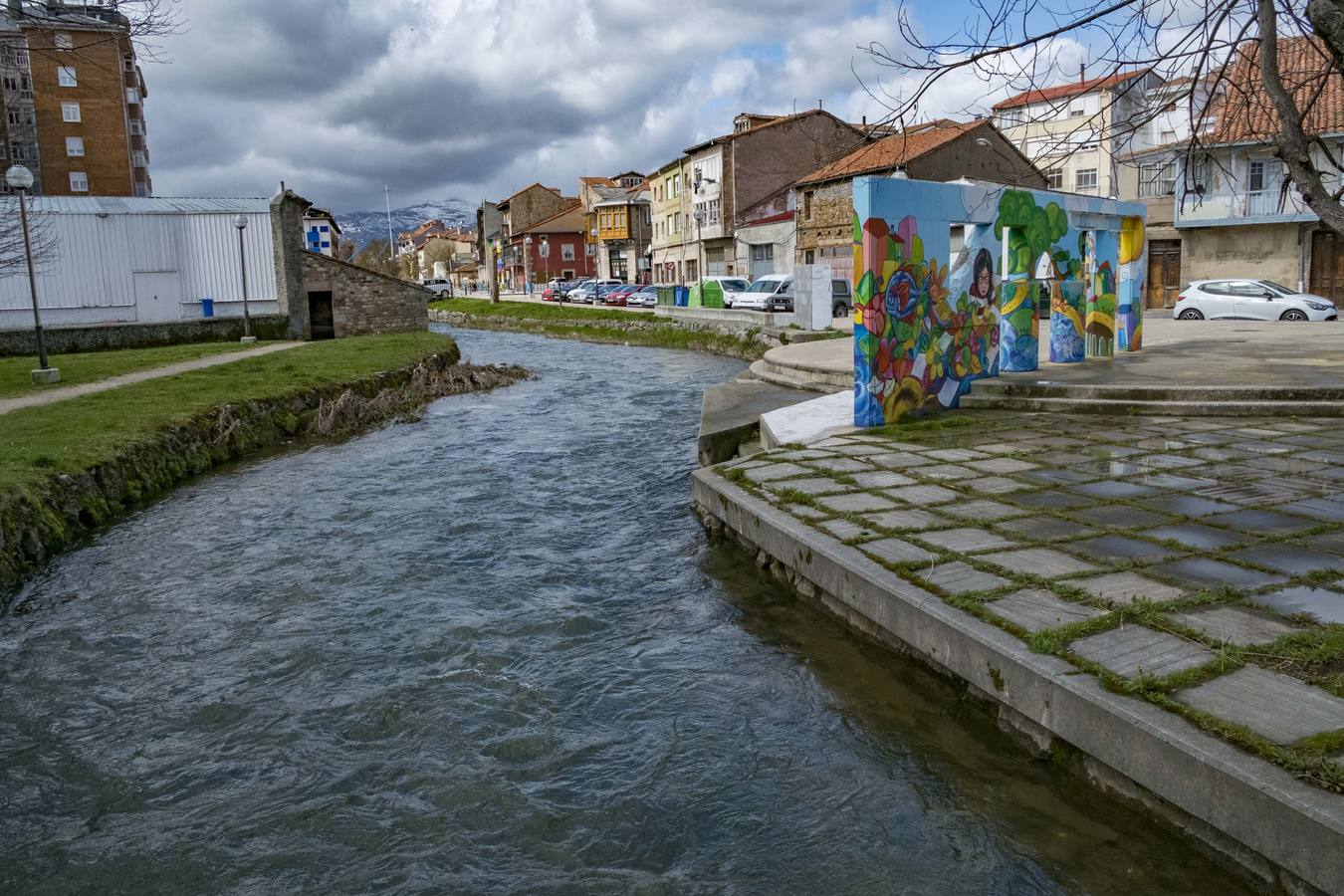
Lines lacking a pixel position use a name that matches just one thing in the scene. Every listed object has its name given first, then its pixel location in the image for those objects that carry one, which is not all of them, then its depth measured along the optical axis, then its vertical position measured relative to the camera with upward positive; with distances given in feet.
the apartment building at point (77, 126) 186.60 +39.95
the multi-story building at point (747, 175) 165.37 +22.23
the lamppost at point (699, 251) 178.81 +10.72
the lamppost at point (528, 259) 283.38 +16.40
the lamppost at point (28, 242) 52.44 +5.07
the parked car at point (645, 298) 157.07 +2.13
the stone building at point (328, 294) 104.42 +3.14
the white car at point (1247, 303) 81.10 -1.24
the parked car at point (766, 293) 114.32 +1.62
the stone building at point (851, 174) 123.13 +16.54
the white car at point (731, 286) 126.41 +2.90
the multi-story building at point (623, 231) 243.19 +20.15
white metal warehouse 96.99 +6.86
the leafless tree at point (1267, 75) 14.69 +3.57
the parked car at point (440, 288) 247.09 +7.77
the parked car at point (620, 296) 166.91 +2.66
